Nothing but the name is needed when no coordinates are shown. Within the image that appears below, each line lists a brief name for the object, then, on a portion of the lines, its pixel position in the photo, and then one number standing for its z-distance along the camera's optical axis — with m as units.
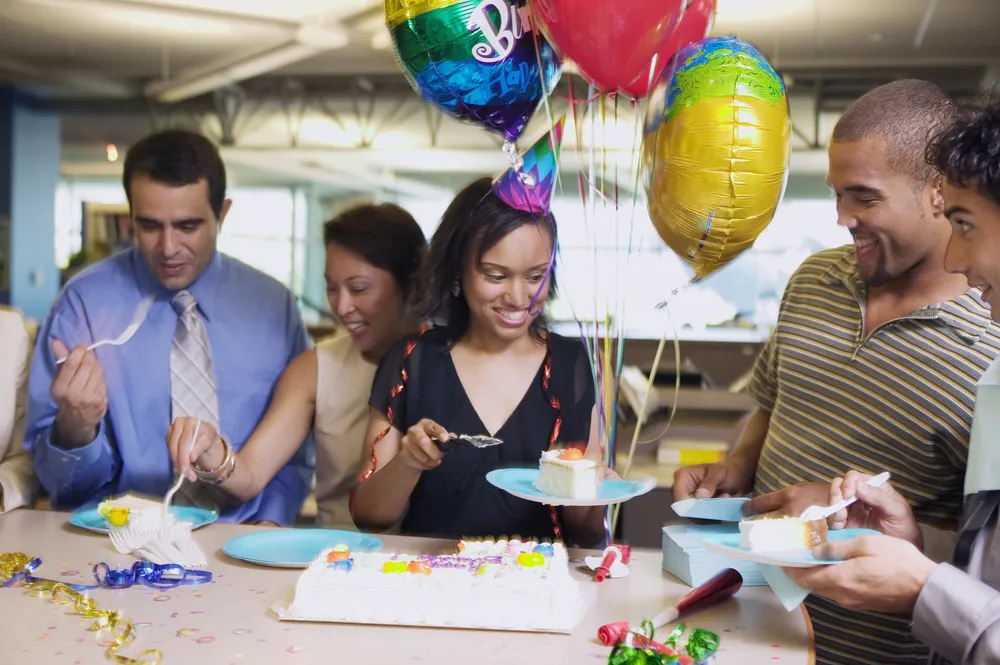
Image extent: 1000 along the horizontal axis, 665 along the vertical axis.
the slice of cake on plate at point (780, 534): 1.42
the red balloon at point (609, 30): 1.58
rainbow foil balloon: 1.65
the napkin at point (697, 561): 1.65
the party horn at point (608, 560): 1.69
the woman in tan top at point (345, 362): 2.30
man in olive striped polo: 1.72
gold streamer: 1.30
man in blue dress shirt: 2.30
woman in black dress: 1.96
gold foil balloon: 1.59
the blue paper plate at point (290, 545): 1.73
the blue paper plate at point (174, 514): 1.92
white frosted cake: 1.45
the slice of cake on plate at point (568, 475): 1.65
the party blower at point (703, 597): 1.49
